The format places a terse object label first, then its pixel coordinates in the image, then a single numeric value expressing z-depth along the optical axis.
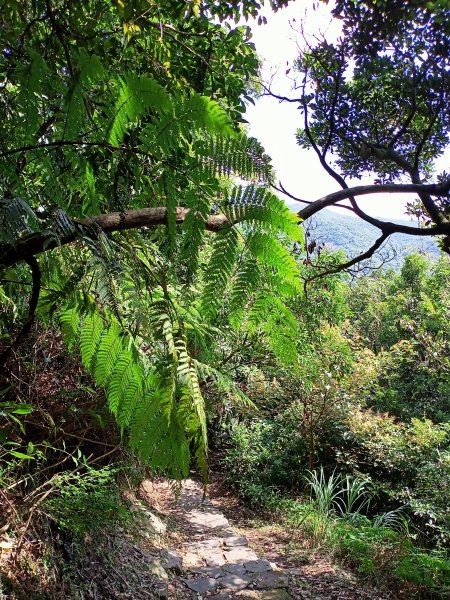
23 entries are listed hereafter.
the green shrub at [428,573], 4.06
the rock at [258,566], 4.47
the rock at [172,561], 4.05
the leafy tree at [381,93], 3.12
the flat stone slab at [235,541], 5.11
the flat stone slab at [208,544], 4.95
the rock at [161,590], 3.48
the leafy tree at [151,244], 0.94
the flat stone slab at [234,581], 4.14
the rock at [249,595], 3.98
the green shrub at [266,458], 6.93
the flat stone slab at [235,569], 4.41
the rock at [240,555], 4.69
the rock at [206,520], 5.59
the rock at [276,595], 4.02
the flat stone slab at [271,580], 4.21
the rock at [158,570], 3.74
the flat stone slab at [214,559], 4.55
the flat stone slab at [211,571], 4.30
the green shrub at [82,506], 2.85
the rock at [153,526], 4.34
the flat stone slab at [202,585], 3.97
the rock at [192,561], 4.41
